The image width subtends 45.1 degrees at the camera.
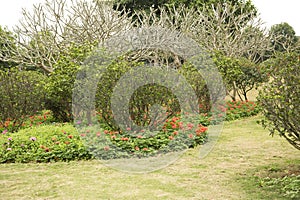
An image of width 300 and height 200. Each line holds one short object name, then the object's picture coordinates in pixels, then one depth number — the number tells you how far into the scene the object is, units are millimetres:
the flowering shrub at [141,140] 6297
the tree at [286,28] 32969
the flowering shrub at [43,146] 6274
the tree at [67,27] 11477
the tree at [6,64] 20172
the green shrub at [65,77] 8289
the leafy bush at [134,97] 7180
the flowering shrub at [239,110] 10516
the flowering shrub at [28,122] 9023
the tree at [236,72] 10797
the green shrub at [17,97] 8836
